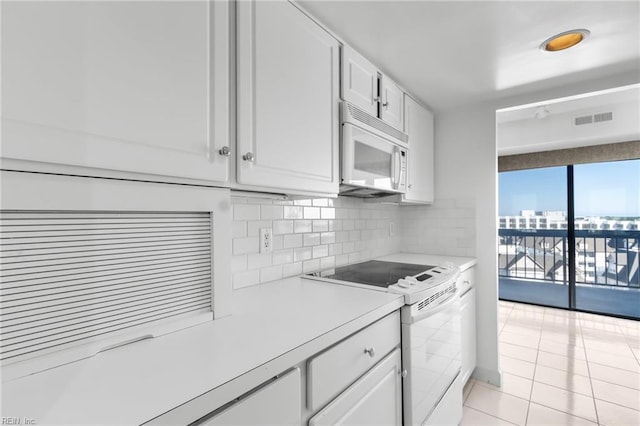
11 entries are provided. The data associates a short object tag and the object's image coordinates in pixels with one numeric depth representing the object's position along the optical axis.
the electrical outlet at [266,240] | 1.61
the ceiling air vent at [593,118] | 3.39
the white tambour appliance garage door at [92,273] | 0.68
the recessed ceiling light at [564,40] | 1.56
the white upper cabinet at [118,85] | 0.65
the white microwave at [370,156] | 1.57
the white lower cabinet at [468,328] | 2.15
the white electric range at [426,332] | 1.34
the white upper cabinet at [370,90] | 1.62
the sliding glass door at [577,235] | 3.87
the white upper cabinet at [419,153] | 2.29
